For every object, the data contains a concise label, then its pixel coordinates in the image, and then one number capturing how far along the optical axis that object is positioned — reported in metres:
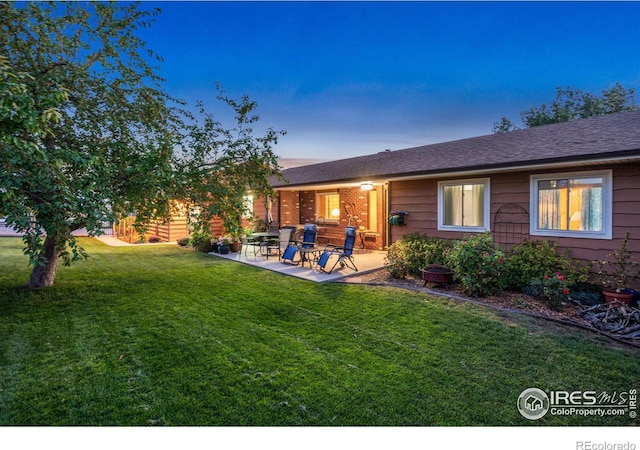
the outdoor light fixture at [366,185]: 11.00
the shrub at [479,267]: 5.91
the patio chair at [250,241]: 11.19
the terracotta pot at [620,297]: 5.12
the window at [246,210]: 6.45
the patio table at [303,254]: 9.00
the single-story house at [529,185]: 5.70
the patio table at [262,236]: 12.02
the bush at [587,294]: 5.57
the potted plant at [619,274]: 5.23
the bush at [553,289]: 5.34
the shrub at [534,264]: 6.03
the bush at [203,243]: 12.66
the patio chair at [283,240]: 11.19
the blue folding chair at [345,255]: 8.29
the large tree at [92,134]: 3.45
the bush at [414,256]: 7.48
